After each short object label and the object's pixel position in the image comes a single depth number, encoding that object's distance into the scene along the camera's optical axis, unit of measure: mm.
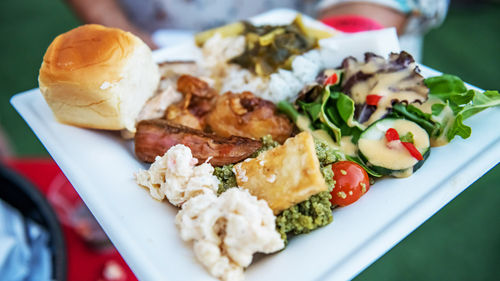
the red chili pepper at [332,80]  341
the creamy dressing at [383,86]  318
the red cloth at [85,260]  381
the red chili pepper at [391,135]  302
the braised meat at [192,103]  347
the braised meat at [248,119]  335
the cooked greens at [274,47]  379
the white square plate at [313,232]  253
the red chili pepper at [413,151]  288
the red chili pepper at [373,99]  321
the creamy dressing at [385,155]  289
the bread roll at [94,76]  311
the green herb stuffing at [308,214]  270
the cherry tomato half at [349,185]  283
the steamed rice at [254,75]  367
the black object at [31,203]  334
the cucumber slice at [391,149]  289
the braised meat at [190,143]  302
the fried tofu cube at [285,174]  266
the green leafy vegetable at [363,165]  296
